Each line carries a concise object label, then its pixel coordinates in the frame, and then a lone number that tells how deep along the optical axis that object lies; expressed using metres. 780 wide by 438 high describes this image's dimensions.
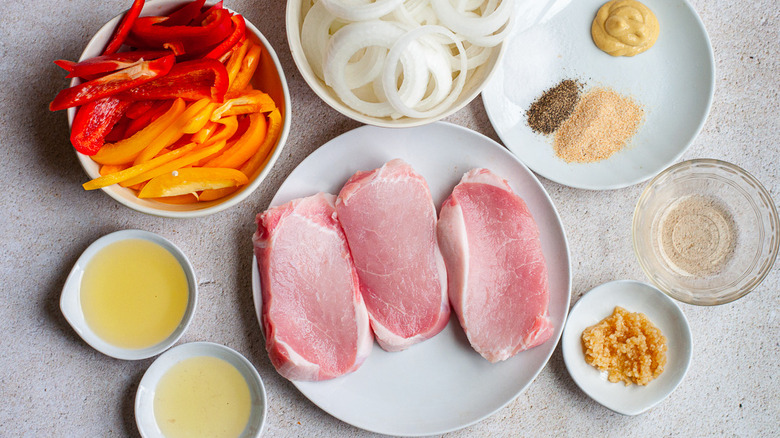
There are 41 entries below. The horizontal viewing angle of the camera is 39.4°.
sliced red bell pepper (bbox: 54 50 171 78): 0.81
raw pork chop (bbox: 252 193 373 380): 0.88
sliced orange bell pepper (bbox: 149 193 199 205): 0.86
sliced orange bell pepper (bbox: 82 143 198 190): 0.82
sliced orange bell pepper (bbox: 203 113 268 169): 0.85
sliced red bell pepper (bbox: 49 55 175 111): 0.81
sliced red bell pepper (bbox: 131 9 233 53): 0.82
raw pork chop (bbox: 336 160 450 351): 0.88
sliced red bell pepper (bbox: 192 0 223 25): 0.83
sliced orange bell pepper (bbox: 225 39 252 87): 0.84
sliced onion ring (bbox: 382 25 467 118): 0.81
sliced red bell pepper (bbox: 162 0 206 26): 0.83
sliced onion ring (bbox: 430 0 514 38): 0.83
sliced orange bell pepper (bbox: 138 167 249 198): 0.84
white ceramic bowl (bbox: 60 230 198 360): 0.87
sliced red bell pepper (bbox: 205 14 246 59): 0.83
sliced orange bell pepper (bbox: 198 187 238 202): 0.86
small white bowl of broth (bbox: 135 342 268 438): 0.89
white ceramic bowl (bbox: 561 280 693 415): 0.91
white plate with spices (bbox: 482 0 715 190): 0.91
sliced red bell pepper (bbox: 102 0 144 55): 0.82
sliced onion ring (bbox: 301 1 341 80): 0.84
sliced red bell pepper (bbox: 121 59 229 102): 0.82
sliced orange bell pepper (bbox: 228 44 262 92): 0.85
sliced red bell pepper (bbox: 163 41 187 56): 0.83
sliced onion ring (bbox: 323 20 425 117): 0.81
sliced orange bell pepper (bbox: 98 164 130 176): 0.84
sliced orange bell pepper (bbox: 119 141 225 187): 0.84
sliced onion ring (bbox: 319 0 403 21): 0.81
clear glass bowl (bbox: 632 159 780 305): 0.91
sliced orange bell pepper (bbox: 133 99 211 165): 0.82
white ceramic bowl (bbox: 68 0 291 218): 0.83
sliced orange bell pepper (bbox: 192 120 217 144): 0.83
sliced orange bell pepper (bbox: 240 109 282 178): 0.86
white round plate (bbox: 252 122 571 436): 0.90
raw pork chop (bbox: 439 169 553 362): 0.88
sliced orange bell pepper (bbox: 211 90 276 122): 0.83
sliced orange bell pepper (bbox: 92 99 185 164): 0.83
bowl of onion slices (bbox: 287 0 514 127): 0.82
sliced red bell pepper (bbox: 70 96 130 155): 0.82
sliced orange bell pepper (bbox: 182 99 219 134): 0.82
